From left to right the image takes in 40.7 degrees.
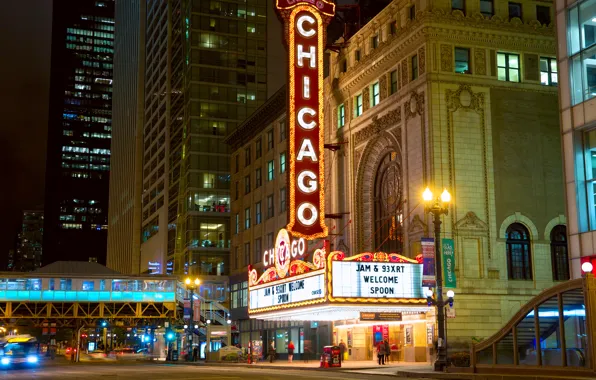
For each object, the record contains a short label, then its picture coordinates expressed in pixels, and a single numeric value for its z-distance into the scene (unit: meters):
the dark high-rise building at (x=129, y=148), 157.62
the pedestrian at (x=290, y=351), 60.21
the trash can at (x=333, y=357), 47.53
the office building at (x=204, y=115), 110.62
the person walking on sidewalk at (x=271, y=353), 60.04
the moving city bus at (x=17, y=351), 55.59
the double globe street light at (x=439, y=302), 36.47
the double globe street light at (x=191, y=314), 70.81
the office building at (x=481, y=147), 46.81
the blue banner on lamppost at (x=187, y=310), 72.57
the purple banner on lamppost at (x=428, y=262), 37.66
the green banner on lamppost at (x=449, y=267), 40.91
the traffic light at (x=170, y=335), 83.62
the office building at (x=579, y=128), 34.16
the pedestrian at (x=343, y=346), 54.03
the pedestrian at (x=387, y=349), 47.28
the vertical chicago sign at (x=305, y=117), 53.91
